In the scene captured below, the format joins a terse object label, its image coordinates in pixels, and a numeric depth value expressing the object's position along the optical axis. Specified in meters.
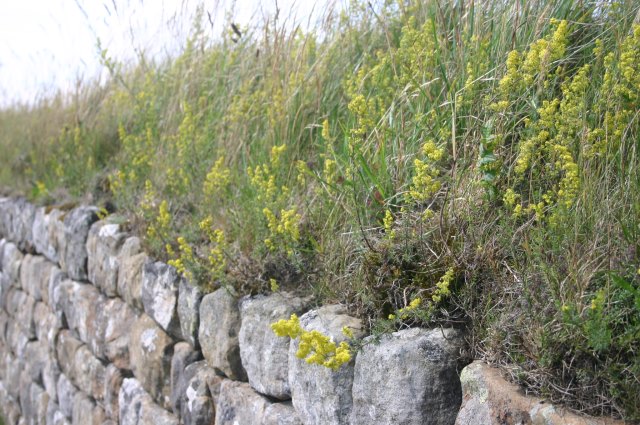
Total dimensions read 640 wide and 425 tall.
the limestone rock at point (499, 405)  1.54
